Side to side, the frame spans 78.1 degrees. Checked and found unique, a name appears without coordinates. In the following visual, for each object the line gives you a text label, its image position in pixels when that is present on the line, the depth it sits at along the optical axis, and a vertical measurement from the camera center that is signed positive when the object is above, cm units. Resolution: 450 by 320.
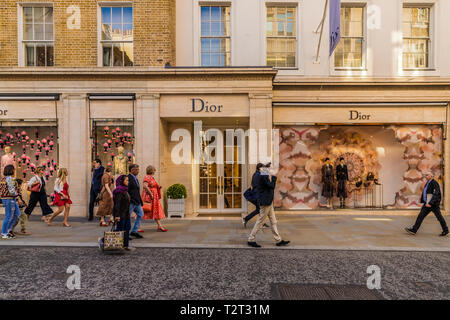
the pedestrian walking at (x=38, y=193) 855 -119
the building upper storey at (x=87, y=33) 1017 +457
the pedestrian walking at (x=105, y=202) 823 -139
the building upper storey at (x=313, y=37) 1073 +461
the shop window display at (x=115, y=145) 1052 +40
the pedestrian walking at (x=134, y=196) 716 -105
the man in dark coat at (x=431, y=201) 753 -130
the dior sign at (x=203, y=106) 1034 +182
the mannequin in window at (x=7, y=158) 1046 -8
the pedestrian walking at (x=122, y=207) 620 -117
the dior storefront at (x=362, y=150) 1098 +18
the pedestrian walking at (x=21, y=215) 748 -167
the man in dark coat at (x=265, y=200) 651 -107
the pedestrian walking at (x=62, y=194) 860 -121
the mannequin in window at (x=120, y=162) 1055 -25
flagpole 940 +388
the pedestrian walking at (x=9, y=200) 707 -115
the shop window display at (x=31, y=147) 1070 +33
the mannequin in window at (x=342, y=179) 1123 -99
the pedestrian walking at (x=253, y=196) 716 -121
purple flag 864 +426
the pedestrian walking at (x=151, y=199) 795 -128
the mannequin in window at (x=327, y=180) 1115 -103
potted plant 1020 -167
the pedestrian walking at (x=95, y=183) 961 -96
